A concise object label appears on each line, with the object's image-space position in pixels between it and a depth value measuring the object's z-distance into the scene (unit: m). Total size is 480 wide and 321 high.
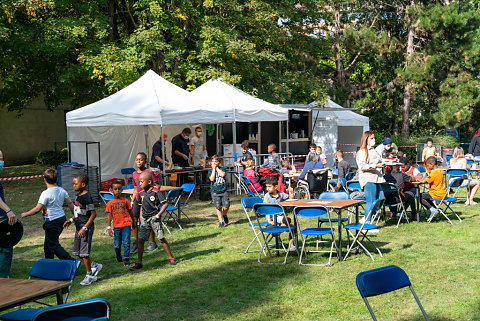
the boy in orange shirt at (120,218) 7.31
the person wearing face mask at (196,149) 15.69
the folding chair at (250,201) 8.34
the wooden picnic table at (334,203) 7.43
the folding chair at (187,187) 10.89
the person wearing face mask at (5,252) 6.00
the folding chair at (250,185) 12.05
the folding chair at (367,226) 7.60
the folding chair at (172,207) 9.88
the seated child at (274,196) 8.02
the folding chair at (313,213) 7.13
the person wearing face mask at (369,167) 8.98
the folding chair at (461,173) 11.77
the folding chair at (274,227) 7.36
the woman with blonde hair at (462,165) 12.30
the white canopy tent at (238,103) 14.24
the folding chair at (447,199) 10.15
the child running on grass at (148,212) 7.27
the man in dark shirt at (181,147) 14.50
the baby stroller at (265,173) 11.71
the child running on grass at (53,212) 6.42
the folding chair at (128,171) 14.89
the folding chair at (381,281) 3.90
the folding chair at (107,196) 10.41
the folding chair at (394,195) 9.72
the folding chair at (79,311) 3.38
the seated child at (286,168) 12.85
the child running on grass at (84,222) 6.58
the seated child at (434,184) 10.23
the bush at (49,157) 24.41
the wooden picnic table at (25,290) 3.63
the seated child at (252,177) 11.97
